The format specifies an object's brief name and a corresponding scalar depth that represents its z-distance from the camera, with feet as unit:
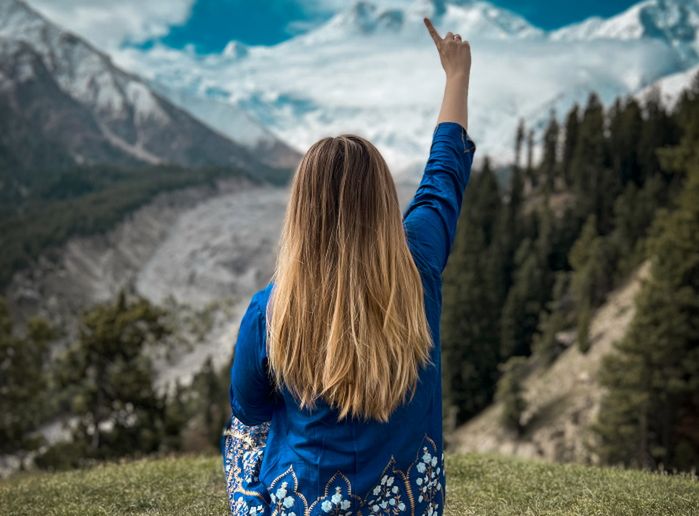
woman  10.37
